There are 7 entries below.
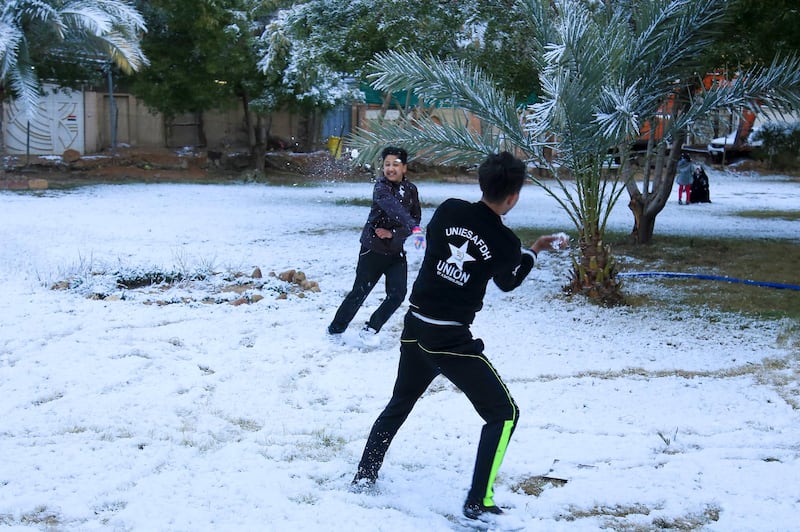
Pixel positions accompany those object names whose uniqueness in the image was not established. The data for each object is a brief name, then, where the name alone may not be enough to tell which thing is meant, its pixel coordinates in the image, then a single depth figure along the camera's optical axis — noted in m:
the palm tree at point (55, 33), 16.45
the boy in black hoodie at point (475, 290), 3.56
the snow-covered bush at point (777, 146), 29.75
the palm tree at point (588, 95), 7.41
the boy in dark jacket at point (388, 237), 6.28
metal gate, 25.97
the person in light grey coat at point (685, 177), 20.01
